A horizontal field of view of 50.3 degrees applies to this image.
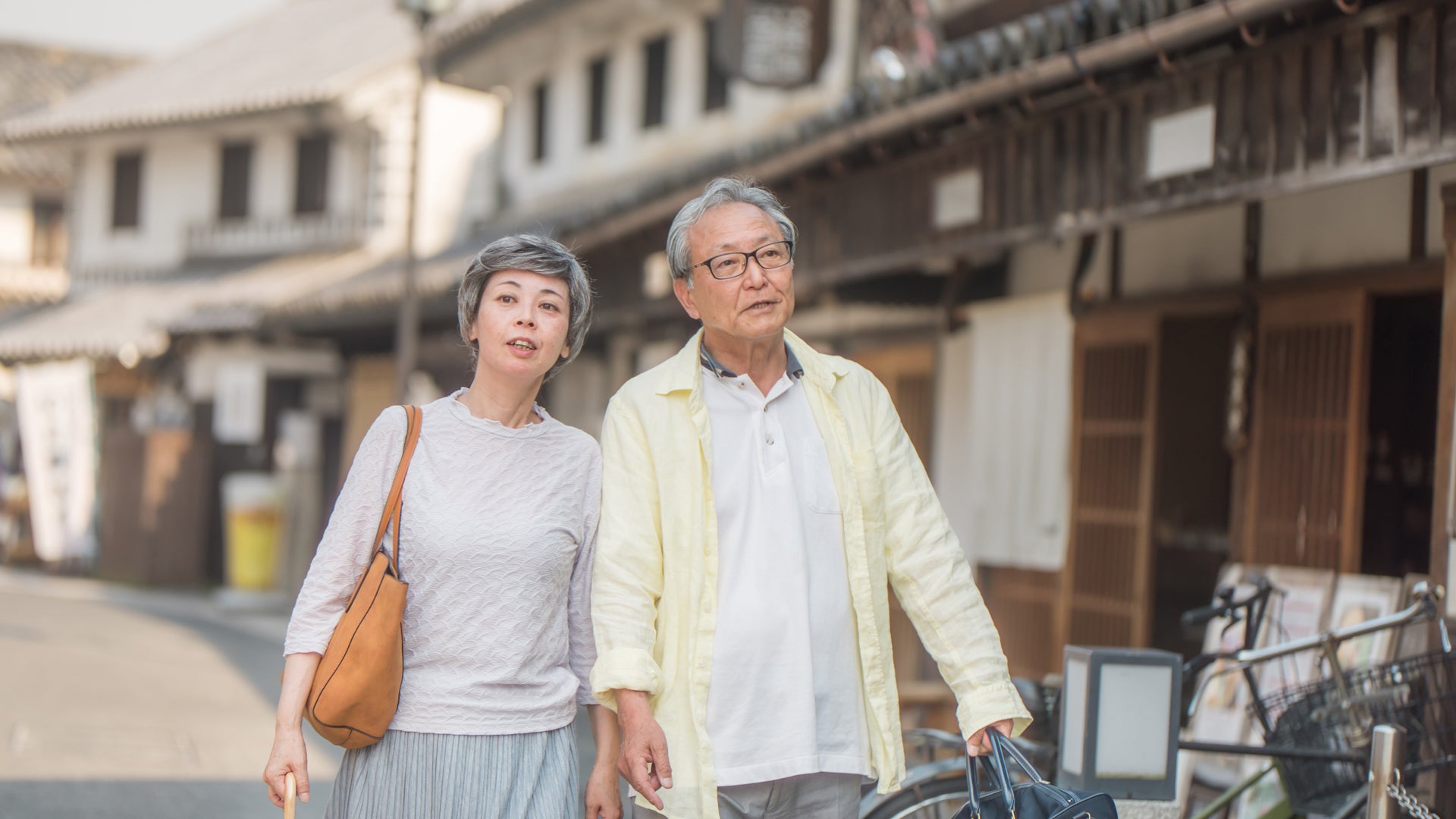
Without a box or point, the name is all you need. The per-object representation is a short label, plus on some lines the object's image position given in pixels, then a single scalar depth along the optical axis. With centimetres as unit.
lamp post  1460
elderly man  327
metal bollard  443
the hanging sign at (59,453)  2405
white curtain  938
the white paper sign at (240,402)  2186
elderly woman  330
